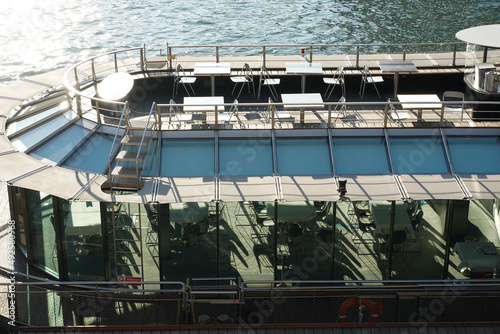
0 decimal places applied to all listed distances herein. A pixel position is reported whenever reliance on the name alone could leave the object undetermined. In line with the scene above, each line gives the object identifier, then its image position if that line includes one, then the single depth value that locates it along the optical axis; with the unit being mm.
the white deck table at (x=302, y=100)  21719
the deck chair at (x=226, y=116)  22094
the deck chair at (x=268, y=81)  25250
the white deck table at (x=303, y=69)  24909
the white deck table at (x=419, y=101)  22141
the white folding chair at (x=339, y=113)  22500
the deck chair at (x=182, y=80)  25453
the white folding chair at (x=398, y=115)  22070
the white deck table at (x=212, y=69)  24794
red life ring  18844
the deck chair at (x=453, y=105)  23727
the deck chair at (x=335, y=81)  25375
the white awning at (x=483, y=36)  22167
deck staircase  19156
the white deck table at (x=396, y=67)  24969
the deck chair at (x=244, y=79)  25297
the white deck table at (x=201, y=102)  22281
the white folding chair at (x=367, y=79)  25469
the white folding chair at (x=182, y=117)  21700
